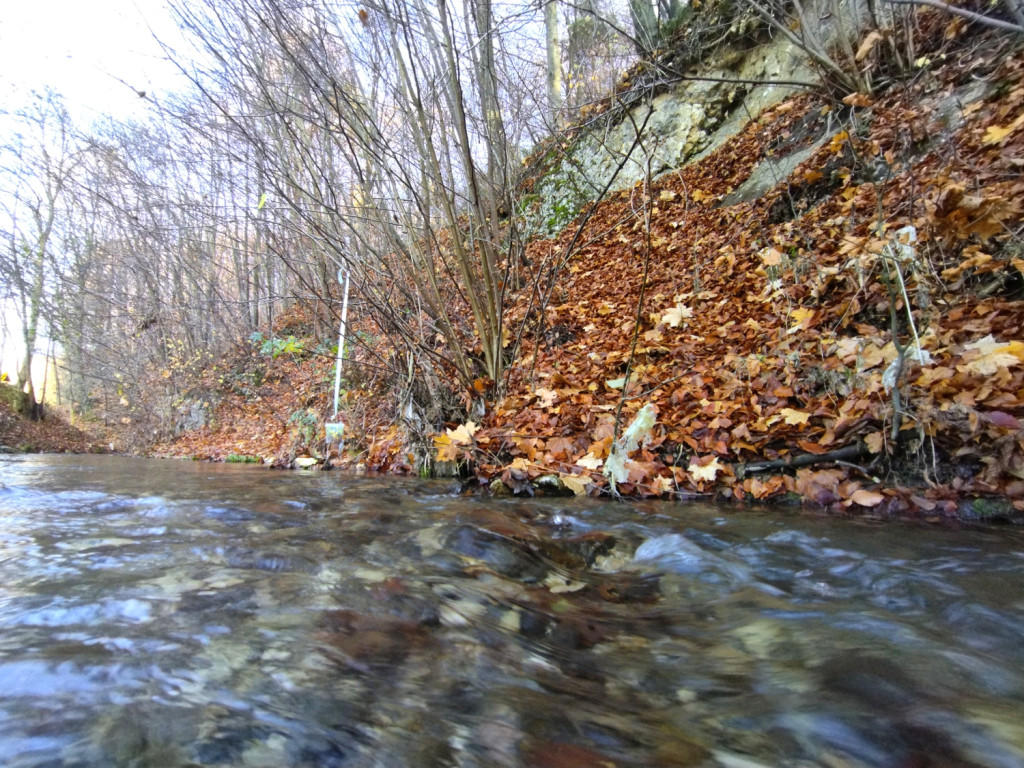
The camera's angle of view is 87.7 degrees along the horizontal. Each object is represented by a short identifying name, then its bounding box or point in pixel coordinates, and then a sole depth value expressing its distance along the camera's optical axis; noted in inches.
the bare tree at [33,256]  585.3
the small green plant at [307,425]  269.9
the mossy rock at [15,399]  543.3
